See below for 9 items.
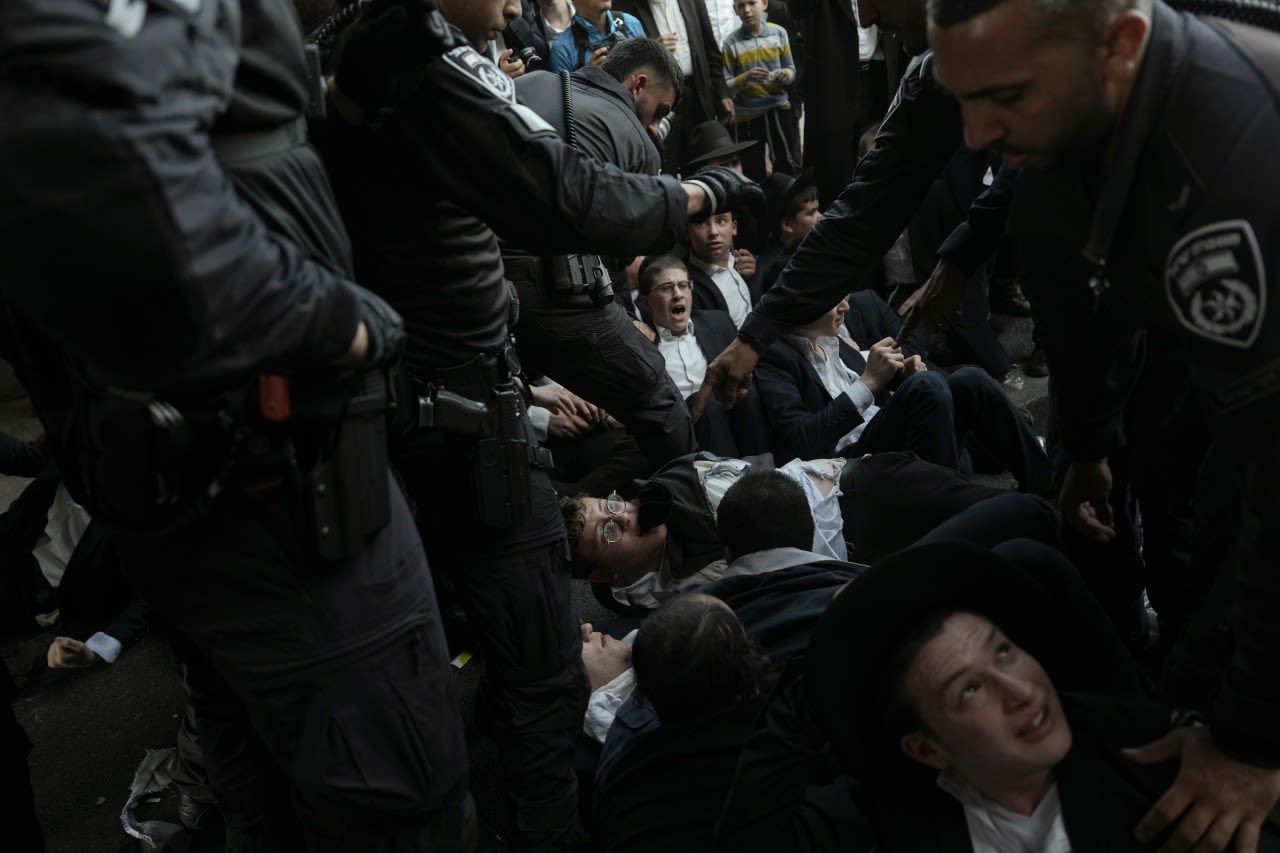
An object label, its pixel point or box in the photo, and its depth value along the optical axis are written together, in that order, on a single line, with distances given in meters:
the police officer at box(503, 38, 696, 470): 3.14
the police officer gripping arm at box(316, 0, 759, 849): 1.82
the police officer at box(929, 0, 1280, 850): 1.20
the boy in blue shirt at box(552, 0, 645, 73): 5.23
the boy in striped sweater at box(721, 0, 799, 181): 5.98
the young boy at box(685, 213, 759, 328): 4.68
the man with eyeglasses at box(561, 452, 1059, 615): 2.99
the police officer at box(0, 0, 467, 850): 1.07
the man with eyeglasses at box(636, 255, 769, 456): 4.25
